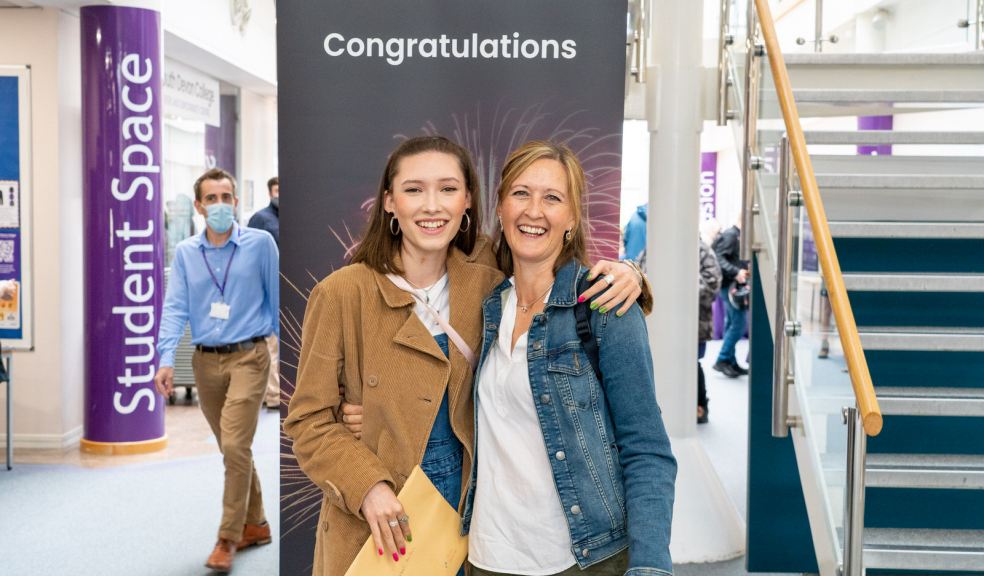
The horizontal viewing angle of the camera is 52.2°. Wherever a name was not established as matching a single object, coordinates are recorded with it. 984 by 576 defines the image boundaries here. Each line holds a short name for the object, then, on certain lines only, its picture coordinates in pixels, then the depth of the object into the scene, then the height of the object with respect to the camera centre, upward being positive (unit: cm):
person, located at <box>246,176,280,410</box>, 821 +14
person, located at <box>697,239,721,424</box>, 796 -44
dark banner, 345 +51
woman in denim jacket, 183 -34
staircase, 386 -17
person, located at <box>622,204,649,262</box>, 836 +9
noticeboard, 660 +20
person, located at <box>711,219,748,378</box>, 964 -43
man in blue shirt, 454 -39
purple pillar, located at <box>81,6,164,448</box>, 642 +17
